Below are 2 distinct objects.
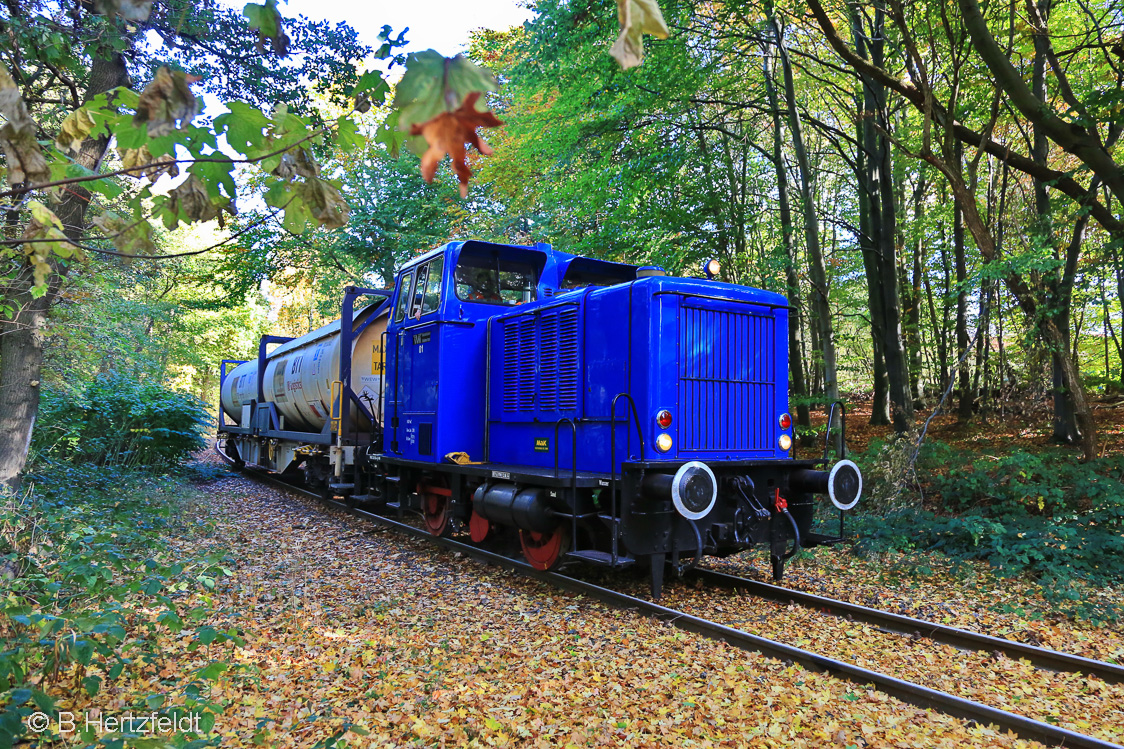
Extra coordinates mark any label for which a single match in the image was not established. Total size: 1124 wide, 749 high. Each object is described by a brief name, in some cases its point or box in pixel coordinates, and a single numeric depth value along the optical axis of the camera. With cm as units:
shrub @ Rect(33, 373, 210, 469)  1148
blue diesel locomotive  574
